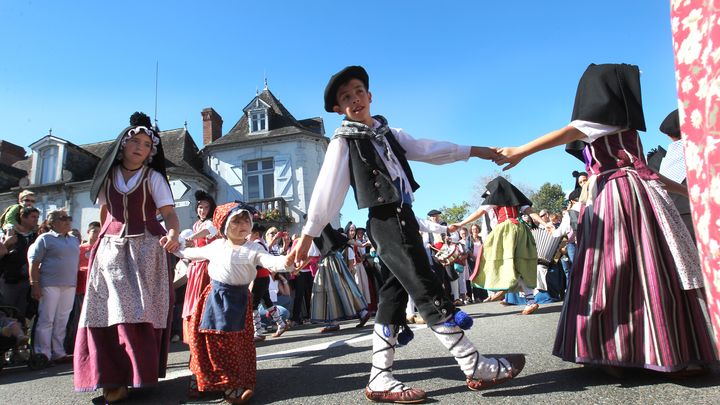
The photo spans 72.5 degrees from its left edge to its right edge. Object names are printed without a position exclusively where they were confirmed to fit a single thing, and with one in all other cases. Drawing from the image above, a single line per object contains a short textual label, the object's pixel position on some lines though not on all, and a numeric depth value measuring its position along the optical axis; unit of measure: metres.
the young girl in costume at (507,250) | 7.40
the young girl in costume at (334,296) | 8.00
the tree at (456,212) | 66.44
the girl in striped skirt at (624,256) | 2.63
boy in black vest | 2.72
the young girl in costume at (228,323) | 3.17
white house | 24.05
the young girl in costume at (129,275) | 3.27
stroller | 5.47
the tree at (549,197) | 73.07
